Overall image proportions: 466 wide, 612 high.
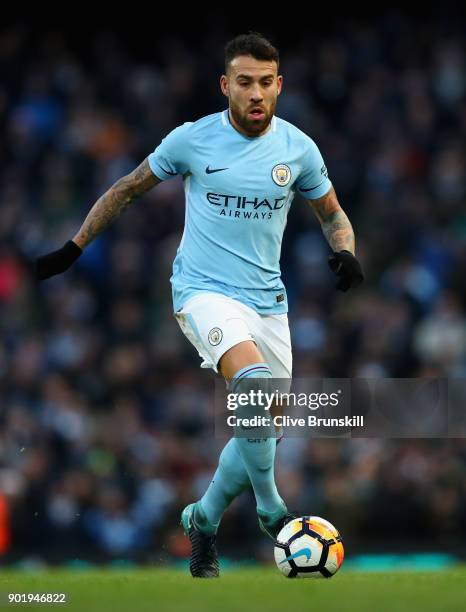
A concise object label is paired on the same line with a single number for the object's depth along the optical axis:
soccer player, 14.52
